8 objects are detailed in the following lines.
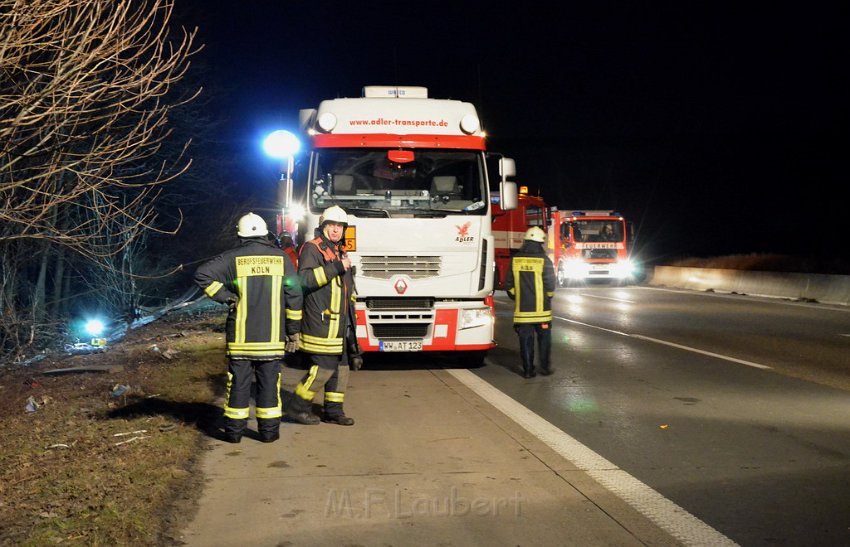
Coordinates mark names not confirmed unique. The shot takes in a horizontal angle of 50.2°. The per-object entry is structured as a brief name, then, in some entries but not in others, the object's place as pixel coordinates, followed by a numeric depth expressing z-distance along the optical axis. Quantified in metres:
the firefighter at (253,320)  7.23
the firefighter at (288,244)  12.16
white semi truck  11.26
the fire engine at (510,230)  19.48
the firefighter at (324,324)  7.90
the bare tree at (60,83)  6.38
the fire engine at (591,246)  32.69
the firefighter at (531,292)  11.05
